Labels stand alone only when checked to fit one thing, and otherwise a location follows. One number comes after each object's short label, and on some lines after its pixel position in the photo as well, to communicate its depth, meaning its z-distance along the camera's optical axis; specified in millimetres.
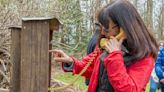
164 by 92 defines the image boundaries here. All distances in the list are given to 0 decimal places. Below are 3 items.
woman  2041
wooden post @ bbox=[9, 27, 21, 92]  2309
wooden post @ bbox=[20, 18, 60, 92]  2160
